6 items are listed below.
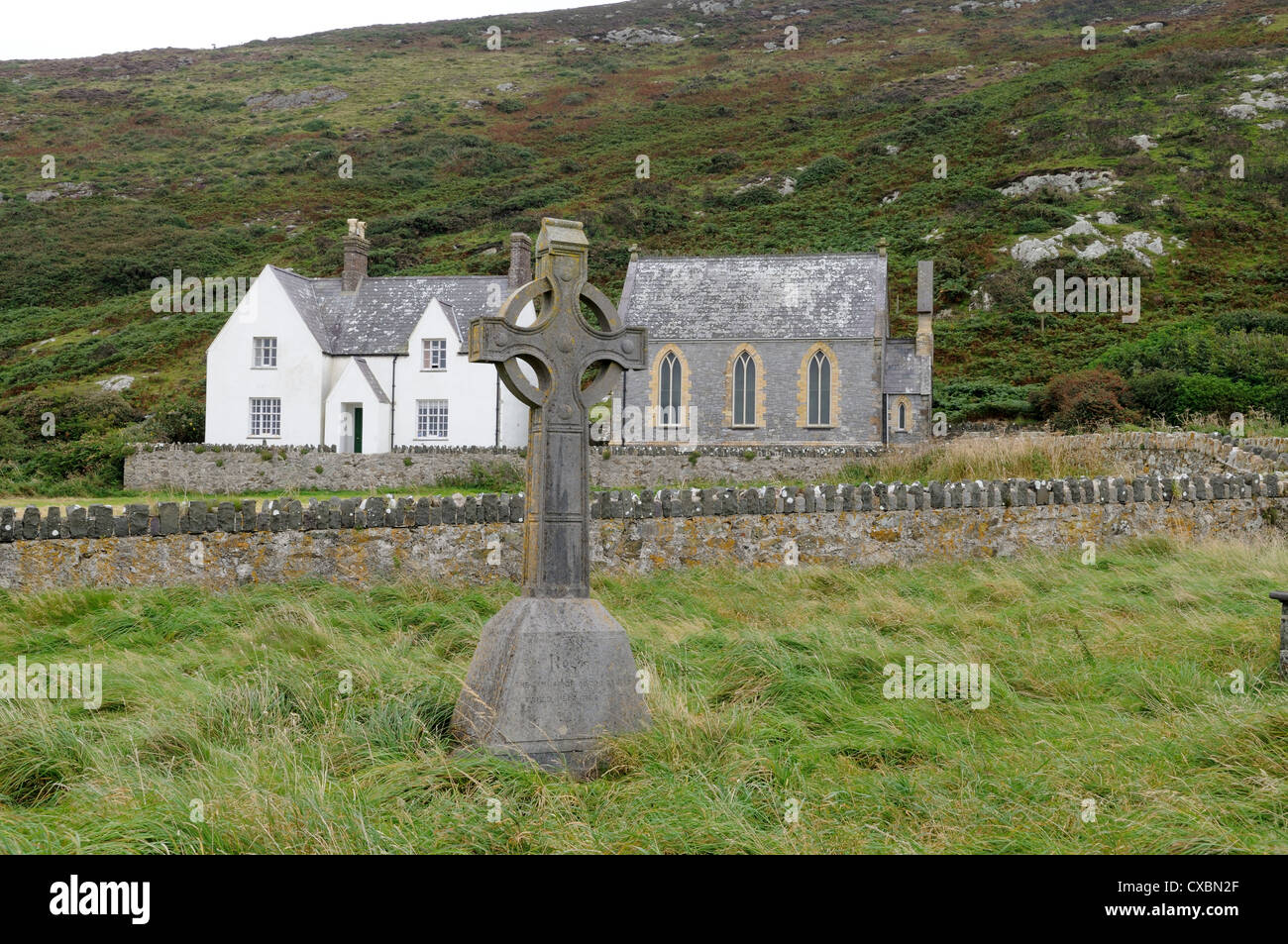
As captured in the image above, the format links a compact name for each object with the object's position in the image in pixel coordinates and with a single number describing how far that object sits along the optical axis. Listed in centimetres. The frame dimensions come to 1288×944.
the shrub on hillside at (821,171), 6112
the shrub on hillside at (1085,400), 3083
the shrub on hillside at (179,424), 3225
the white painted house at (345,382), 3334
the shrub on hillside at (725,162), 6600
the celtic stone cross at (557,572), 549
